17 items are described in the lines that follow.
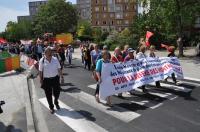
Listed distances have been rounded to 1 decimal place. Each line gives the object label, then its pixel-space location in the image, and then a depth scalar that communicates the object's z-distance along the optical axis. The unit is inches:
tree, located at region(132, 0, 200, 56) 467.4
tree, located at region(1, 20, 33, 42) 2189.5
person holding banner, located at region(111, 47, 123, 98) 217.7
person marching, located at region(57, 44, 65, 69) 341.3
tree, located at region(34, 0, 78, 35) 1368.8
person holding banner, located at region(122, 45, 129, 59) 247.1
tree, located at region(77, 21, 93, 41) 1457.3
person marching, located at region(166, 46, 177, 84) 256.7
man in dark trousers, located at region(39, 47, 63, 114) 182.2
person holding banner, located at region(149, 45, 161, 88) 242.7
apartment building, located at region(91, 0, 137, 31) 2062.0
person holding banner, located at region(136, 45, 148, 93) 233.5
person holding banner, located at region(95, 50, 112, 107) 195.7
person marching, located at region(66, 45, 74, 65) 465.6
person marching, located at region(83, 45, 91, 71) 371.4
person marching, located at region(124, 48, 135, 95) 225.6
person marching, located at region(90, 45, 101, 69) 292.1
